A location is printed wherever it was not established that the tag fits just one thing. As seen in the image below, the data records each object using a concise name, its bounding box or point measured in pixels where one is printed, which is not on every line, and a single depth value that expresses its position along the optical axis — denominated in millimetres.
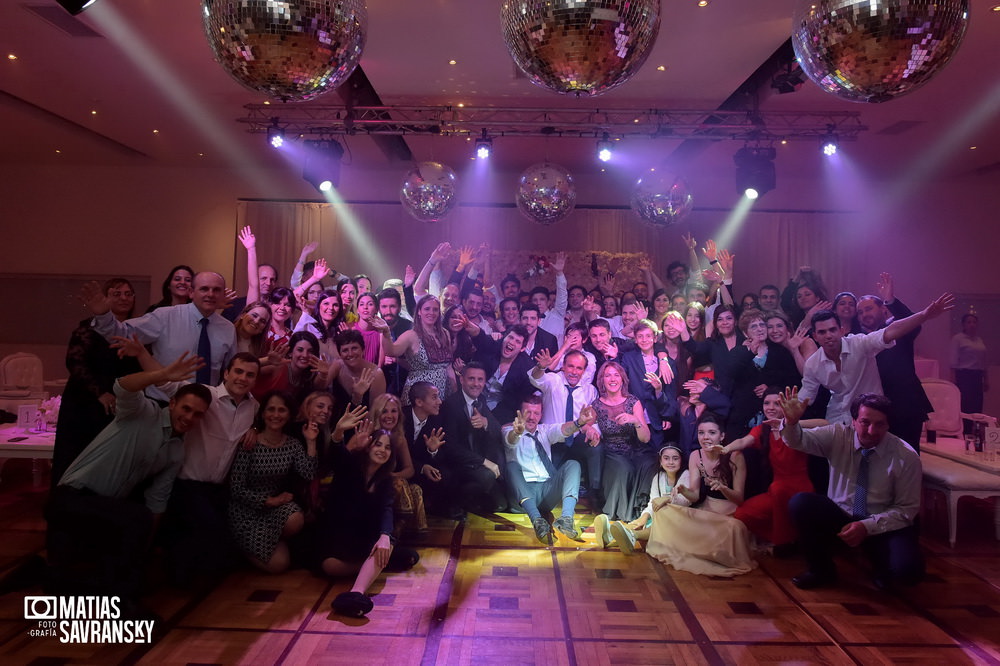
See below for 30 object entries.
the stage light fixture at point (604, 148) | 6312
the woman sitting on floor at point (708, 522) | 3625
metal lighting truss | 5977
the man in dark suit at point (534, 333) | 5361
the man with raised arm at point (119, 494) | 2900
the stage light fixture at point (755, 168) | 6371
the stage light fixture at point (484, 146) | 6258
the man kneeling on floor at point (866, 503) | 3383
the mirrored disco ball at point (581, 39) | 1644
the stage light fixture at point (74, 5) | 2777
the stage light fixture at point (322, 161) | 6559
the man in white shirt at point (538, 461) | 4363
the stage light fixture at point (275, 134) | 6227
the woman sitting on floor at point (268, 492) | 3385
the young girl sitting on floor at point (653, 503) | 3902
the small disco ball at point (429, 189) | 5078
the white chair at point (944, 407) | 5348
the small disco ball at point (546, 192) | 4871
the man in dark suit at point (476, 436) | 4414
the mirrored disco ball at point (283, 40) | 1670
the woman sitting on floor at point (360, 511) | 3330
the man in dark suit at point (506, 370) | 4809
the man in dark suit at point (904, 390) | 4078
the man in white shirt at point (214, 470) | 3285
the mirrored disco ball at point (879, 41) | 1627
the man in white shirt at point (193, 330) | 3732
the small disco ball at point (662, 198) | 4965
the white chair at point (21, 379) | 6270
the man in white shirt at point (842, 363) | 3988
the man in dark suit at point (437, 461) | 4316
